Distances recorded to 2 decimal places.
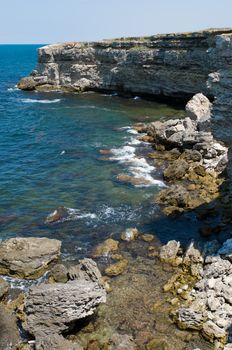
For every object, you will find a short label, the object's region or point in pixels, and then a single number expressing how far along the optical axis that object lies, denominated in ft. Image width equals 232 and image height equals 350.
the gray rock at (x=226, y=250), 69.67
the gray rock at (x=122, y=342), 55.52
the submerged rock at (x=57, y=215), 93.41
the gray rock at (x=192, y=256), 73.08
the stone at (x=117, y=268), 72.64
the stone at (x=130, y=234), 83.87
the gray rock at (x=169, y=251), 75.72
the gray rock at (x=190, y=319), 58.80
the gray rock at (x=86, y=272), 68.55
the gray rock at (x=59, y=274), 71.15
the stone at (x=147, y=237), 83.39
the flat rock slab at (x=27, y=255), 74.56
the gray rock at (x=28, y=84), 274.36
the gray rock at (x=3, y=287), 67.10
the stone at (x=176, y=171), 113.19
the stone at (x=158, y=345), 55.62
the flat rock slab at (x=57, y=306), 57.57
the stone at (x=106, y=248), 79.09
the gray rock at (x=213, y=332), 56.45
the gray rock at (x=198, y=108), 150.20
